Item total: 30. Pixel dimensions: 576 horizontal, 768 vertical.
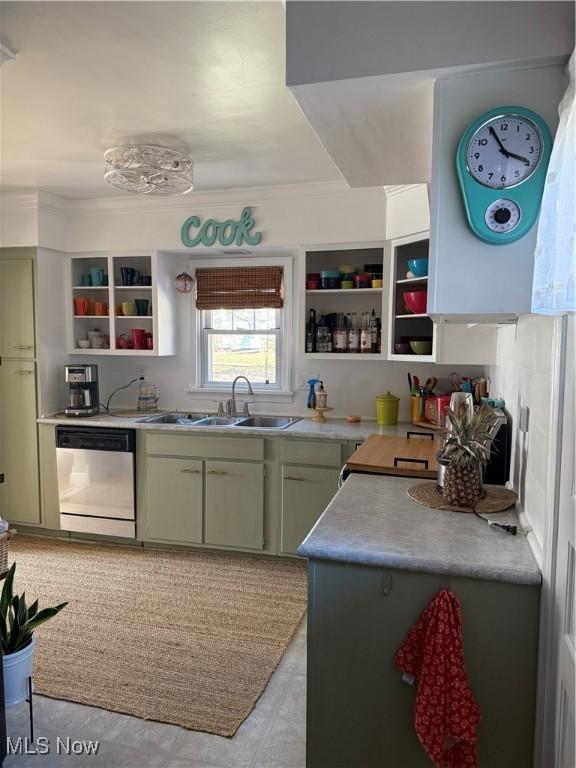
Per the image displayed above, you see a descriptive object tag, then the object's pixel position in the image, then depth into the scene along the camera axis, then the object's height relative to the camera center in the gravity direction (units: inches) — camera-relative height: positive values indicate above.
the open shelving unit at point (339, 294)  146.9 +15.9
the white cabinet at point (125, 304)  157.2 +13.5
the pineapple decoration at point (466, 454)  73.2 -14.5
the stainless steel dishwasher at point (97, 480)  145.8 -37.0
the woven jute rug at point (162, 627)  86.4 -56.5
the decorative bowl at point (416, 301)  126.7 +12.0
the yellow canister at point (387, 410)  142.3 -16.2
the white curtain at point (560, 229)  39.1 +9.8
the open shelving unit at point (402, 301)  131.9 +12.5
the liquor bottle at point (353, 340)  144.1 +2.7
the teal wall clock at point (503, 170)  51.4 +17.9
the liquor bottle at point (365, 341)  142.7 +2.4
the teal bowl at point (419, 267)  125.2 +20.1
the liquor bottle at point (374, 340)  142.8 +2.7
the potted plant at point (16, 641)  73.7 -42.5
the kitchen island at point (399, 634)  55.1 -30.9
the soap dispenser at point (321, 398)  151.6 -13.9
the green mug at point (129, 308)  162.1 +12.2
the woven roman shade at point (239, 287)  157.8 +18.6
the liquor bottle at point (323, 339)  145.3 +2.9
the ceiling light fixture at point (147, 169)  111.8 +39.0
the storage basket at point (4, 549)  95.5 -37.7
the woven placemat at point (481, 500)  72.9 -21.5
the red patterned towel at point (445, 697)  53.3 -35.2
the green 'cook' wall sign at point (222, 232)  145.5 +32.7
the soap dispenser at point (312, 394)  153.6 -13.1
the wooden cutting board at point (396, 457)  91.2 -20.0
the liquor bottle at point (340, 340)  144.3 +2.7
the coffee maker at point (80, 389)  155.9 -12.3
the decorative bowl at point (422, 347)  129.5 +0.9
